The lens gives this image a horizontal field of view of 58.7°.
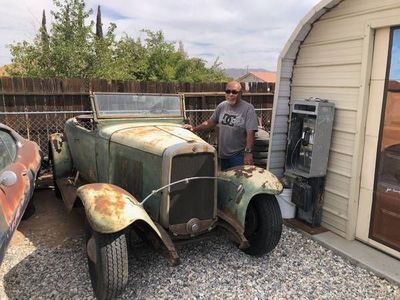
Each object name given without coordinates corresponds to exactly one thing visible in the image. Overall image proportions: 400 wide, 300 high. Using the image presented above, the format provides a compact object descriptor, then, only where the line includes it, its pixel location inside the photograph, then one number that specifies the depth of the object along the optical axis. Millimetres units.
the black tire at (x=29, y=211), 5035
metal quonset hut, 3883
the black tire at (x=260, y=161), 6383
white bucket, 4988
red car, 3168
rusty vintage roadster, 3008
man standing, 4648
